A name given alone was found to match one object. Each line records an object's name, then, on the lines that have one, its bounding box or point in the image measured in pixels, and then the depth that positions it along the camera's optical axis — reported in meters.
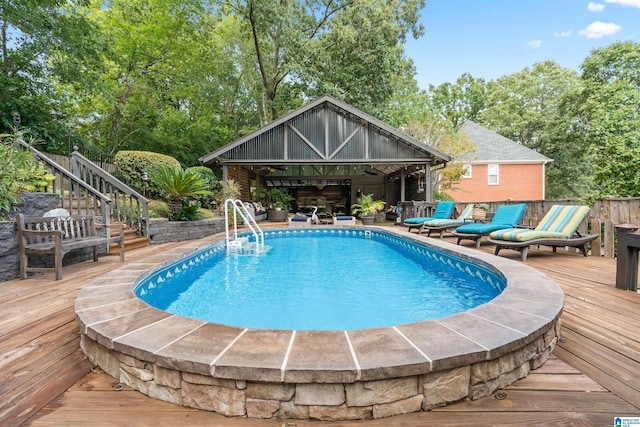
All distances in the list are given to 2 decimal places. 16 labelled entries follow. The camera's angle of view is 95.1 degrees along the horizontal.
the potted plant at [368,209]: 12.10
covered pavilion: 11.02
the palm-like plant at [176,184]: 7.42
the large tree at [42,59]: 8.80
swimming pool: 1.43
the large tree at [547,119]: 19.47
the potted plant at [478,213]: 8.03
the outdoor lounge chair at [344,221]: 11.72
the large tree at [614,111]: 9.01
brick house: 18.03
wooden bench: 3.75
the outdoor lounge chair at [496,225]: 5.93
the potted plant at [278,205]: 13.64
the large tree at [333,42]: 14.95
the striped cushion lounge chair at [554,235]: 4.82
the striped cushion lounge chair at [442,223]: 7.35
